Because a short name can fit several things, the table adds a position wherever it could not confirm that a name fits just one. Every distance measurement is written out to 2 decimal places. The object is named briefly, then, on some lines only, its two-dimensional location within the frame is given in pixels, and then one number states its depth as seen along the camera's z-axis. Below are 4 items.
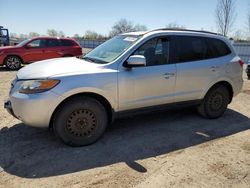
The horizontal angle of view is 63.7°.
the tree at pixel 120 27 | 47.41
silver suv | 2.92
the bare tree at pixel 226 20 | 21.04
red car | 9.43
